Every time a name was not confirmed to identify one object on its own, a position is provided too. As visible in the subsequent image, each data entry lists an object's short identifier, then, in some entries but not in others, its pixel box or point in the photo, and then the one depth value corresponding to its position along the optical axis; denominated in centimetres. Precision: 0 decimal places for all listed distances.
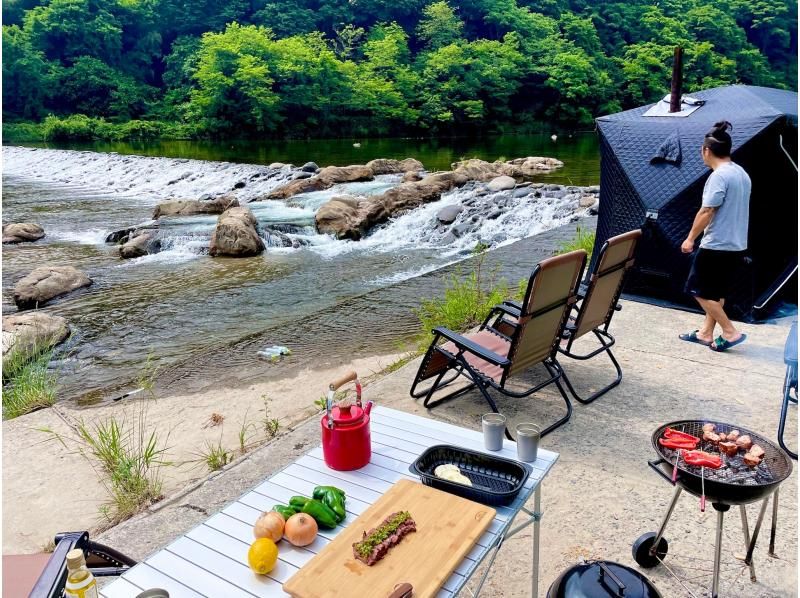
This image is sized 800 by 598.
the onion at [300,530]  197
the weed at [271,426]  419
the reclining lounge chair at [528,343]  366
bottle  154
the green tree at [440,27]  4941
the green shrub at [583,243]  809
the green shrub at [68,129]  3878
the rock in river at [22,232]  1372
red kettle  239
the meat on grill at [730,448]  245
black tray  216
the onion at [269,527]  199
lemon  187
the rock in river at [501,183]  1655
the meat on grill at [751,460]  237
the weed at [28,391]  498
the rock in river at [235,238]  1184
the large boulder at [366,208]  1325
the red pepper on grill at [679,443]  248
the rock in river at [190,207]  1567
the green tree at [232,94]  3894
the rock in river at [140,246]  1212
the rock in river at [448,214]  1365
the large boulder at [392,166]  2166
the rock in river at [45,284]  924
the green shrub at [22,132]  3873
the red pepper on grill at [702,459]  236
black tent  570
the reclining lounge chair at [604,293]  417
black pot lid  191
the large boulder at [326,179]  1806
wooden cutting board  175
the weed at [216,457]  372
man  480
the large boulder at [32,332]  678
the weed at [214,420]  456
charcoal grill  219
